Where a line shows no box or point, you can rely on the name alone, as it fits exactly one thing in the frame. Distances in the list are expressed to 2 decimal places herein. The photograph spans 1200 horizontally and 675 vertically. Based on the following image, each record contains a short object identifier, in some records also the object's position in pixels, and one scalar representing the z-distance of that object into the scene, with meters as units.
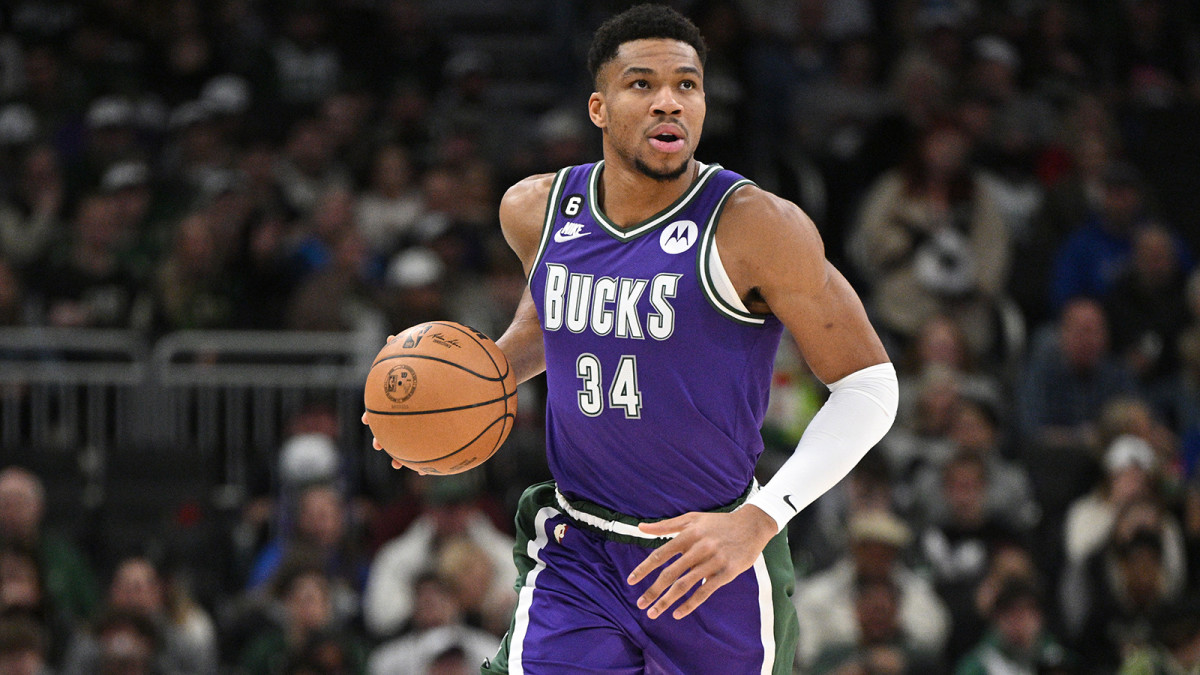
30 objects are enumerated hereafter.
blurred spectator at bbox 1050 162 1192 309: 21.87
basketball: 9.09
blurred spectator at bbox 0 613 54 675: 15.66
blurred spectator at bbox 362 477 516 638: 17.39
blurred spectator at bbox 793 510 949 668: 16.62
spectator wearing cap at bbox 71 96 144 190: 22.78
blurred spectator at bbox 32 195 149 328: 20.41
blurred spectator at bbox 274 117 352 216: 22.78
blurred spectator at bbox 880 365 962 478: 18.89
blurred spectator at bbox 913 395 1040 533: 18.16
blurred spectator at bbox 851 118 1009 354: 21.20
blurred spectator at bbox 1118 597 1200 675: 15.76
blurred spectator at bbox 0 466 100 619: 17.33
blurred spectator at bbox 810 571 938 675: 15.80
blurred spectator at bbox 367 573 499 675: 16.27
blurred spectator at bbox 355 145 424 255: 22.22
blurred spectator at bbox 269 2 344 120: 25.56
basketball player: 8.59
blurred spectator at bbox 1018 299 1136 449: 19.87
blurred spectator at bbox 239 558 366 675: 16.25
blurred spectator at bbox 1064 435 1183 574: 17.69
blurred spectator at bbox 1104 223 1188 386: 20.84
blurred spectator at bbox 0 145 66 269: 21.72
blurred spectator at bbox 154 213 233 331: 20.37
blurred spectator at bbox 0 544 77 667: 16.55
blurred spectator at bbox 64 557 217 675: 16.48
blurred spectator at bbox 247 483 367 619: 17.69
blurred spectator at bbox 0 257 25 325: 19.80
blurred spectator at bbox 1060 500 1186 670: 17.05
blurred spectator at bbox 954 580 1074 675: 16.16
